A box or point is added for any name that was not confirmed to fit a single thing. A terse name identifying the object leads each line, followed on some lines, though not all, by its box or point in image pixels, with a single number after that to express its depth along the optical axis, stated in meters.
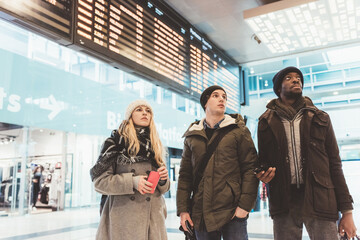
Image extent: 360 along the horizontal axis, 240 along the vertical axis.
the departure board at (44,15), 2.65
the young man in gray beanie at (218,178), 2.20
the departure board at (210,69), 5.44
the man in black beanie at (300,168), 1.89
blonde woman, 2.27
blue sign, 7.61
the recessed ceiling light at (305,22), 4.27
